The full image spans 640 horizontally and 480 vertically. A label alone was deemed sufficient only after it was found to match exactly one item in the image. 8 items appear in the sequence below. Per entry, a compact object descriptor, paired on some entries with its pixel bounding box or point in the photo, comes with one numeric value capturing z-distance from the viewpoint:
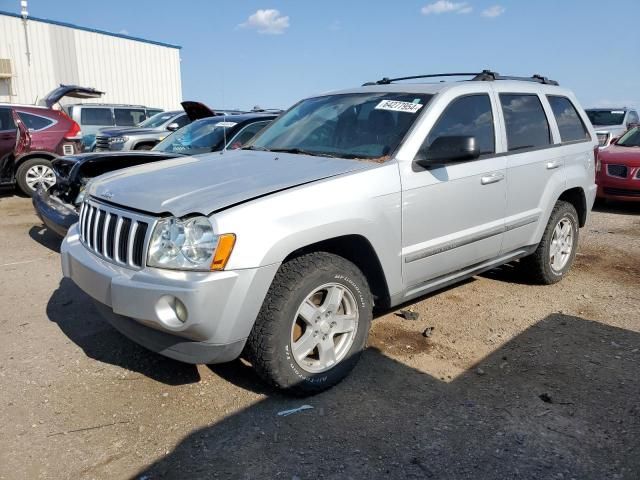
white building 21.02
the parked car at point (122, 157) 5.73
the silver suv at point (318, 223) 2.54
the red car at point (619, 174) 8.70
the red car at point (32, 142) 9.32
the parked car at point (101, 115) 15.27
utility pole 20.86
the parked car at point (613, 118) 14.53
